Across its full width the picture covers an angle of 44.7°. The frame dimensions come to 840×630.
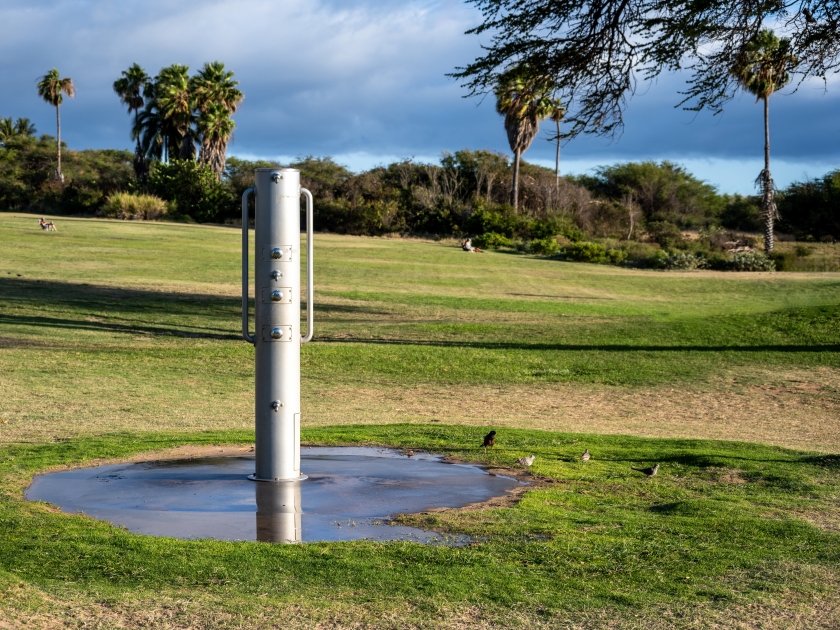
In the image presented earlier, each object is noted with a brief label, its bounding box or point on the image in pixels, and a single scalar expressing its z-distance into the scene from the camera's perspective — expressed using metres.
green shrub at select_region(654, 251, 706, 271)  50.75
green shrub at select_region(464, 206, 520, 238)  62.88
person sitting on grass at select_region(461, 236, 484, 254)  54.38
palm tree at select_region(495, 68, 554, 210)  60.89
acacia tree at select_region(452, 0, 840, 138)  13.88
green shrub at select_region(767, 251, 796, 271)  51.16
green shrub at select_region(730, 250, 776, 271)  50.62
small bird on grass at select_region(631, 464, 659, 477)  9.63
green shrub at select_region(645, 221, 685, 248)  62.51
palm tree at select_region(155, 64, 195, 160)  68.88
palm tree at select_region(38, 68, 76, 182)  79.38
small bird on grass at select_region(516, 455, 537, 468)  9.77
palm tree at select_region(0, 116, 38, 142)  83.06
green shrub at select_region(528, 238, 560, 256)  55.88
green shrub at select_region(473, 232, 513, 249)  59.06
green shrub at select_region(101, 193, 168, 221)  66.06
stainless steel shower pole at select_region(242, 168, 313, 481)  8.49
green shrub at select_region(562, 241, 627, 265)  52.72
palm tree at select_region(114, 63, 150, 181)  74.81
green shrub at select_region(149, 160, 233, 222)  67.06
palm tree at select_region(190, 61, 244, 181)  69.19
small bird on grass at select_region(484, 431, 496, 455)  10.89
